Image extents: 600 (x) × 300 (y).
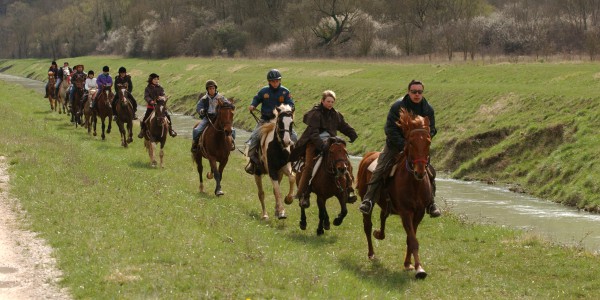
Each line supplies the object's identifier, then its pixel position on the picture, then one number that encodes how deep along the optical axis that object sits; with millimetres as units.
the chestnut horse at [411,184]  11602
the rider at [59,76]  41538
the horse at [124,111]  28016
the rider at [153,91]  23828
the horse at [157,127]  23797
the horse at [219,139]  18562
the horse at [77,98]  35094
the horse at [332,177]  14062
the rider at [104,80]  30250
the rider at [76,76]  35900
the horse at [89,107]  31875
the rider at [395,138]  12398
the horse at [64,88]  40859
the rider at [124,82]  27812
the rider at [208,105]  19297
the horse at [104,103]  29938
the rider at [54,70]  44488
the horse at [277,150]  15438
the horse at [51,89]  43500
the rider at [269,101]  16297
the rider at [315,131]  14664
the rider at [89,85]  33500
